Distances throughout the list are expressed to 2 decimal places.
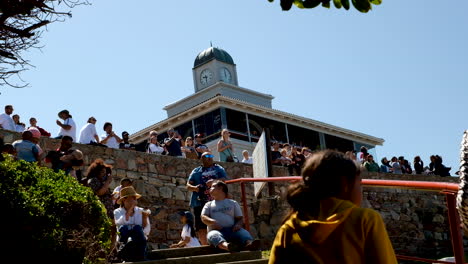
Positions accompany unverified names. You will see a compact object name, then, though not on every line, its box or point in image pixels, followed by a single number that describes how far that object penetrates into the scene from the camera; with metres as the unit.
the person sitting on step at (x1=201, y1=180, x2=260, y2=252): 9.52
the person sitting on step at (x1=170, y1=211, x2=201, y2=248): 11.60
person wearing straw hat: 8.97
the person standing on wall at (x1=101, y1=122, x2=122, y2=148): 16.81
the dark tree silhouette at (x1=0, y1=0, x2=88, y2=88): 7.75
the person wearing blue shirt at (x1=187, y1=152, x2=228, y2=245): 11.30
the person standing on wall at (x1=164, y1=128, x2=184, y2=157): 17.69
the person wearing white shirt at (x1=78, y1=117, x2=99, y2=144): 15.91
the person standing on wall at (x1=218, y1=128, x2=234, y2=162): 18.14
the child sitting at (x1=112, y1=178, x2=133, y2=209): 10.41
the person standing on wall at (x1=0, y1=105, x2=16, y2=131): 15.07
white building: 34.09
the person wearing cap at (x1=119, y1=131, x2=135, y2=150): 17.19
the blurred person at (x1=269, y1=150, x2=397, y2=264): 3.20
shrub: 6.92
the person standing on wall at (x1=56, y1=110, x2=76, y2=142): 15.15
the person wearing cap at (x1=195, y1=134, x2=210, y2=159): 18.25
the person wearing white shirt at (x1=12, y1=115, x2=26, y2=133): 15.89
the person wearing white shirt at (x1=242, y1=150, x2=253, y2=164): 19.97
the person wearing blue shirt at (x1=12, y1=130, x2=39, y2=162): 12.09
